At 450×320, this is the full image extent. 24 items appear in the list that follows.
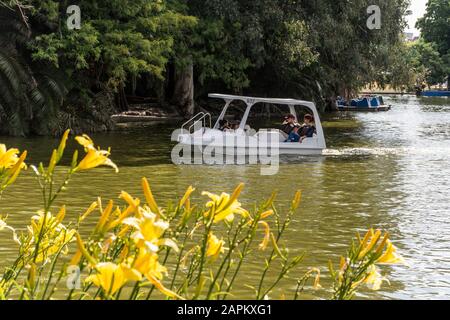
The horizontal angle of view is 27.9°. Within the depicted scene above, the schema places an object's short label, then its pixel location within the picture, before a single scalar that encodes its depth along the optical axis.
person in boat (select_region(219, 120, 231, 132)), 24.89
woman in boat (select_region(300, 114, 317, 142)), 24.81
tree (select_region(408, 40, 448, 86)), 117.76
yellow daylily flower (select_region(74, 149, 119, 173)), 2.92
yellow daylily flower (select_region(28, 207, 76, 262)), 3.62
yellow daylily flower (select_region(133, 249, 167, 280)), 2.51
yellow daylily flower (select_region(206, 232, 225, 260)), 3.07
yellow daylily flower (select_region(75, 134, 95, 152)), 2.97
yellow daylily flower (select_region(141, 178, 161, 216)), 2.71
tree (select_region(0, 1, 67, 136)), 27.45
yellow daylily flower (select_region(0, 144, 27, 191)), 3.20
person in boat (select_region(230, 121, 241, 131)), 25.23
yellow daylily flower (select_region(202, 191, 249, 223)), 2.92
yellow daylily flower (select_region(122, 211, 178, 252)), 2.52
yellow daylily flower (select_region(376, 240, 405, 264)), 2.95
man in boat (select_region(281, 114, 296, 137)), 25.16
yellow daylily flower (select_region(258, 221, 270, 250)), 3.19
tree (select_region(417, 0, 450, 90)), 121.31
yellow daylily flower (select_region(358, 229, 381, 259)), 2.88
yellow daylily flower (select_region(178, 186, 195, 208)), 2.99
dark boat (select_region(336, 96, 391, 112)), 59.00
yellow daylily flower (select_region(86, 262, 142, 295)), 2.49
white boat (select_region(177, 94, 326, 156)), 23.25
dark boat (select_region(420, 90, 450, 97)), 107.06
